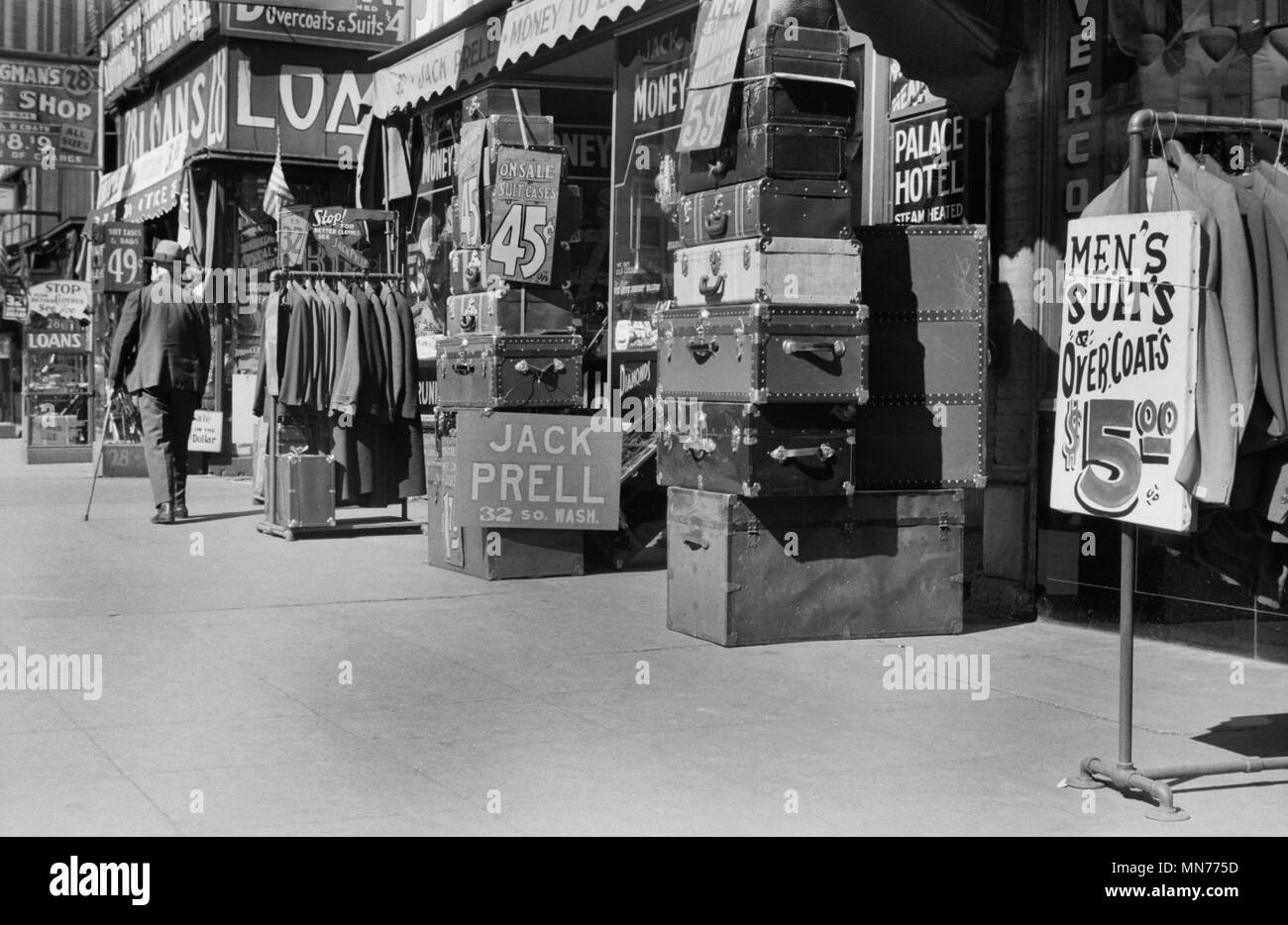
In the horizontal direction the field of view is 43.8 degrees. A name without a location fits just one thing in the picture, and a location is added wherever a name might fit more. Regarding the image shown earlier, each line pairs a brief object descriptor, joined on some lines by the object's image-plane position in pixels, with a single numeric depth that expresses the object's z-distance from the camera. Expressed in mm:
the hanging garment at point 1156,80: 8227
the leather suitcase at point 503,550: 10453
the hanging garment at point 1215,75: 7852
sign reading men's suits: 5121
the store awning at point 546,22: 11664
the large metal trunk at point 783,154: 7918
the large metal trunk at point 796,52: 7926
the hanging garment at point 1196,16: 8055
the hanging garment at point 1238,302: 5105
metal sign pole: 5219
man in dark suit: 13727
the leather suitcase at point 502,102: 14742
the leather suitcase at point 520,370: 10492
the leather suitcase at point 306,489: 12766
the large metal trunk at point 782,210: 7930
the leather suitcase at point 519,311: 10648
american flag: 16844
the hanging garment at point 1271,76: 7637
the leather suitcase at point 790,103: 7887
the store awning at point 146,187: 23406
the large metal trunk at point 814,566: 8039
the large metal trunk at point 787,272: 7930
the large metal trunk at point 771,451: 7906
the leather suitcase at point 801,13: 7980
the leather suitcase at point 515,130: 10758
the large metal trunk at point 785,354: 7859
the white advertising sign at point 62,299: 25844
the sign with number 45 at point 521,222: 10609
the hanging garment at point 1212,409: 5055
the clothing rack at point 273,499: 12859
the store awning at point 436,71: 14164
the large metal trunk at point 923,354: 8453
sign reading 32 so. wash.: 10289
